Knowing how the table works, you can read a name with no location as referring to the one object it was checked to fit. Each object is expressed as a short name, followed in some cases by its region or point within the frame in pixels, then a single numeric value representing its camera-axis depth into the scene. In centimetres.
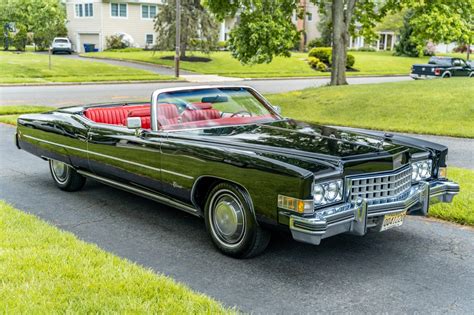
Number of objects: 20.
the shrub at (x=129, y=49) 5208
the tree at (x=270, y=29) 2105
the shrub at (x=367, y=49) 6938
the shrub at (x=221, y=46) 6099
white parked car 5075
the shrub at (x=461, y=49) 6950
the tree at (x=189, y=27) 4156
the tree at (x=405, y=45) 5718
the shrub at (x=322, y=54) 4728
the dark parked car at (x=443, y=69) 3250
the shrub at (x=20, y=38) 5341
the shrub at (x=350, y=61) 4631
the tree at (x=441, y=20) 2002
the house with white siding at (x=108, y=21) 5488
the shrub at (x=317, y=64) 4516
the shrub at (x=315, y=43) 6117
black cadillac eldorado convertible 448
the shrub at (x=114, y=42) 5425
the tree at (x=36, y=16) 3597
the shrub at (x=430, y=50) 6089
